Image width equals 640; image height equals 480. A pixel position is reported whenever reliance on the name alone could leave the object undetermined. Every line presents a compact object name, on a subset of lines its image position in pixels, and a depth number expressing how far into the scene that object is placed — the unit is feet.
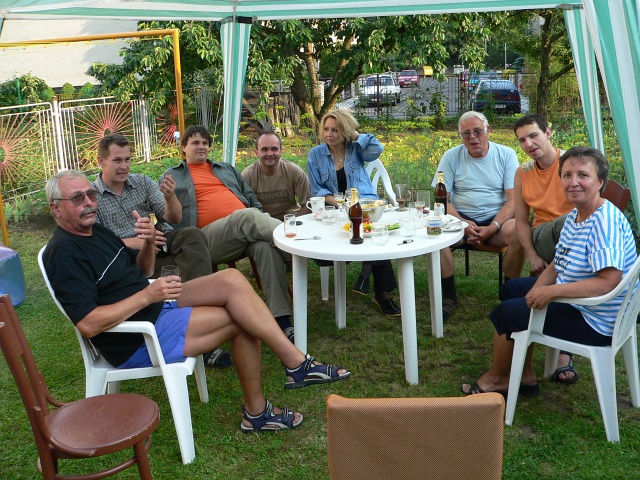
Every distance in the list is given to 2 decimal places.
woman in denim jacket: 15.06
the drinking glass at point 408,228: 11.91
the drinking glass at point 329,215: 13.17
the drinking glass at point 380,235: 11.26
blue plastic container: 15.23
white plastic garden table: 10.93
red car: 49.88
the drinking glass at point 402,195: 13.75
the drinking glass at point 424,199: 13.15
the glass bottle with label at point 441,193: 13.95
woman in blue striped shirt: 8.77
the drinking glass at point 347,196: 13.87
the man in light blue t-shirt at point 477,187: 14.23
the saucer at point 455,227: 12.30
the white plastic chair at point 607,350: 8.77
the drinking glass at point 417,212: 12.71
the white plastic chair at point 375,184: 15.56
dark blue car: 47.01
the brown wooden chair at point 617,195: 12.66
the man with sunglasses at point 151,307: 8.63
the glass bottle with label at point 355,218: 11.28
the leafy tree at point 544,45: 45.14
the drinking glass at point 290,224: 12.60
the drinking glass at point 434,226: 11.78
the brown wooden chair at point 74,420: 6.72
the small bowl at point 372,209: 12.34
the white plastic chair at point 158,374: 8.93
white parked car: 48.85
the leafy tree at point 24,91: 42.93
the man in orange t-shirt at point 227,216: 12.95
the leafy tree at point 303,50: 36.58
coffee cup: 13.75
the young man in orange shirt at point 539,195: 12.62
